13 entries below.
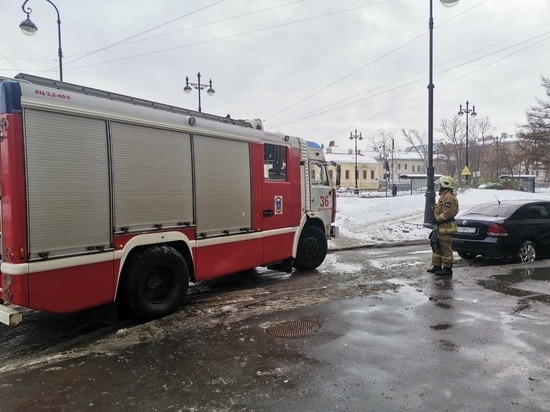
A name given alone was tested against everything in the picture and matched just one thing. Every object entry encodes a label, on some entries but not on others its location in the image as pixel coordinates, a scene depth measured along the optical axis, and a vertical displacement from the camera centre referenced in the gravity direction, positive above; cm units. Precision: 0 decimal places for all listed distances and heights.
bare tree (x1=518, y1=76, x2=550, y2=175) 3425 +387
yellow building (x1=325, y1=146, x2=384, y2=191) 8462 +371
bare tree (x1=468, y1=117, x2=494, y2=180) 6781 +630
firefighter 834 -67
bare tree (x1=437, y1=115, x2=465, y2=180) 6516 +692
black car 971 -101
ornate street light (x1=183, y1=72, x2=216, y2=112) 2212 +536
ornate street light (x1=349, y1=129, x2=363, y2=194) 5940 +715
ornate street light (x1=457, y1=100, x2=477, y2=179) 4003 +700
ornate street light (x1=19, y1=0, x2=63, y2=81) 1357 +526
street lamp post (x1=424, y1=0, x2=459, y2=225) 1712 +201
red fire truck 460 -7
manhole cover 527 -171
